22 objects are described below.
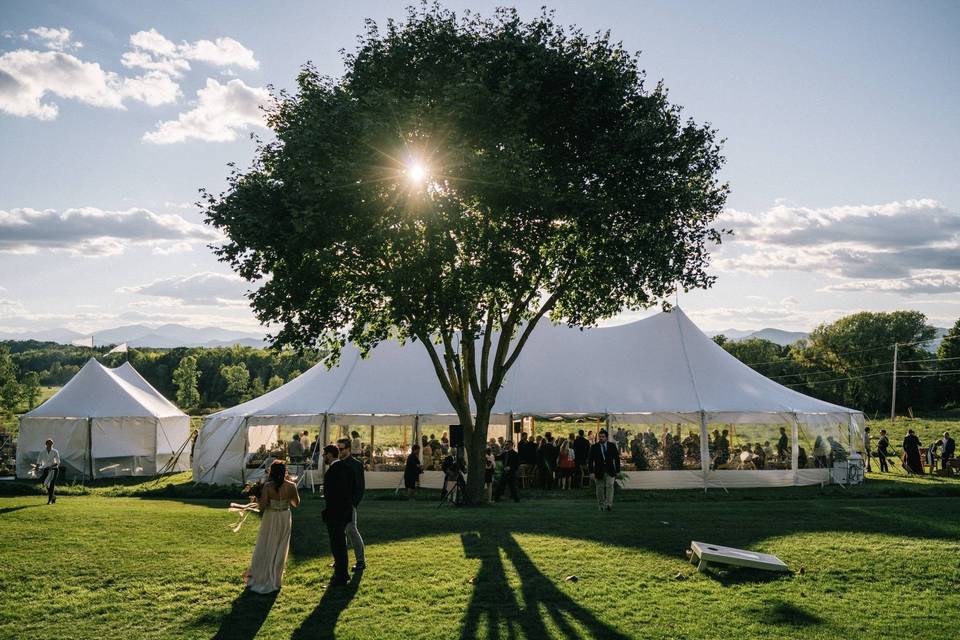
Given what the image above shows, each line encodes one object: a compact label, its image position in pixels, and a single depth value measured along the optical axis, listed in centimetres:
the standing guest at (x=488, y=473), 1652
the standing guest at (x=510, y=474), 1691
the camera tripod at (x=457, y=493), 1596
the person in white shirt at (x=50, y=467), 1639
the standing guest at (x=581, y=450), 1917
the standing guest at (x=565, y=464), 1925
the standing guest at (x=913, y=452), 2164
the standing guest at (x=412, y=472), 1798
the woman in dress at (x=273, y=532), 828
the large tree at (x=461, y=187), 1223
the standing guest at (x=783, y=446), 2008
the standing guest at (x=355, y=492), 881
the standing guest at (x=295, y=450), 2070
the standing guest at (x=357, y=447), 2033
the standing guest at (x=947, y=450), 2136
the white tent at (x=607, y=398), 1945
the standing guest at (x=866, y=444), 2135
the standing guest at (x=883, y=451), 2309
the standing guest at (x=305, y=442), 2125
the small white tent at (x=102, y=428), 2398
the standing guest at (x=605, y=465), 1393
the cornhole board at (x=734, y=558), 887
